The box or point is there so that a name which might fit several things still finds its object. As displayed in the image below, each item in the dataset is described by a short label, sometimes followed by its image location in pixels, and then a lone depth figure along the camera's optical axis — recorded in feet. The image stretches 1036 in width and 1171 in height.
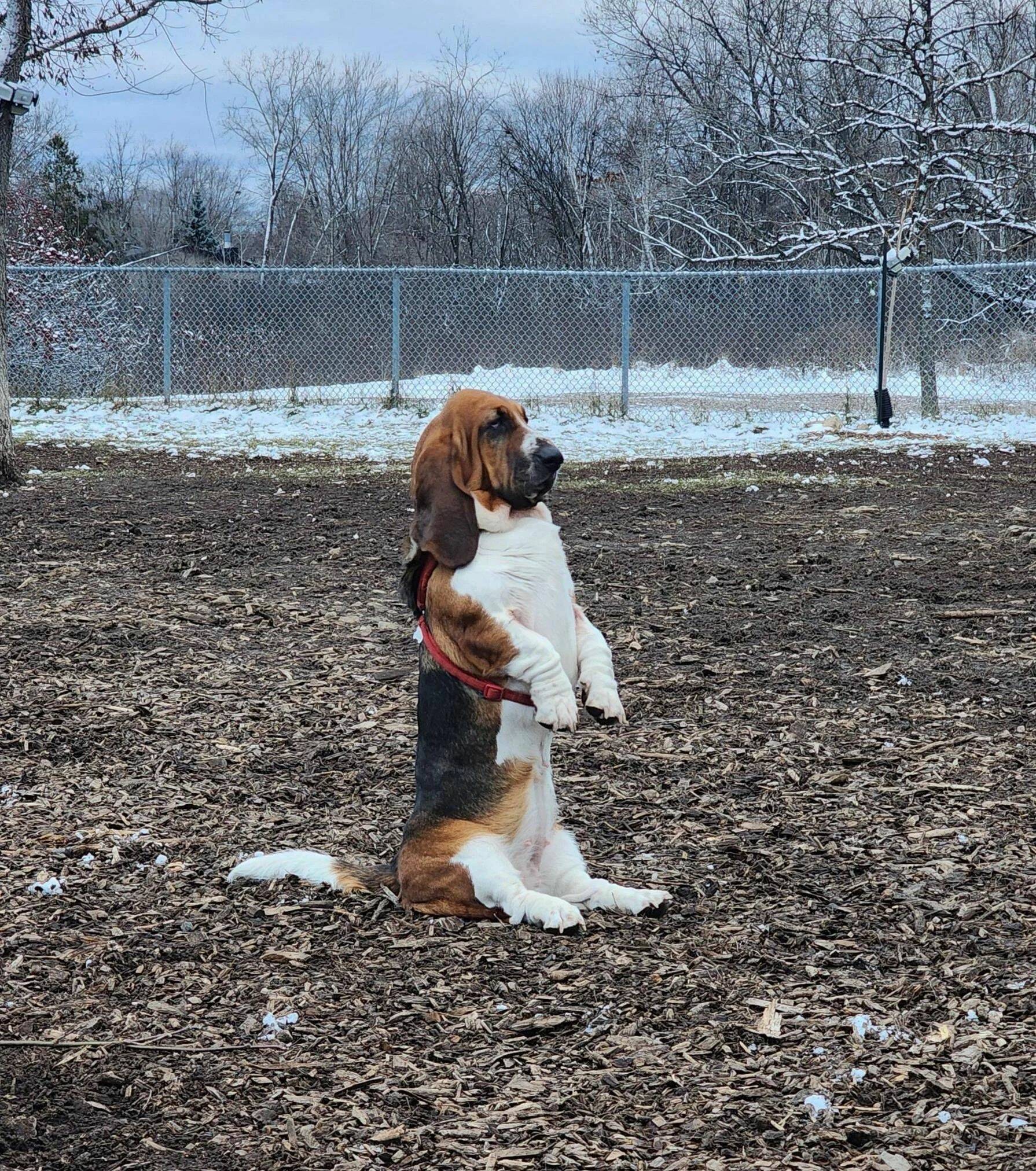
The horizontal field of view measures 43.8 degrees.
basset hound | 10.39
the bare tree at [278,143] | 128.57
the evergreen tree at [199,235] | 129.39
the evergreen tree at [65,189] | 98.68
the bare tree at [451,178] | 112.98
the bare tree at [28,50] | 34.32
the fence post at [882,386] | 49.93
